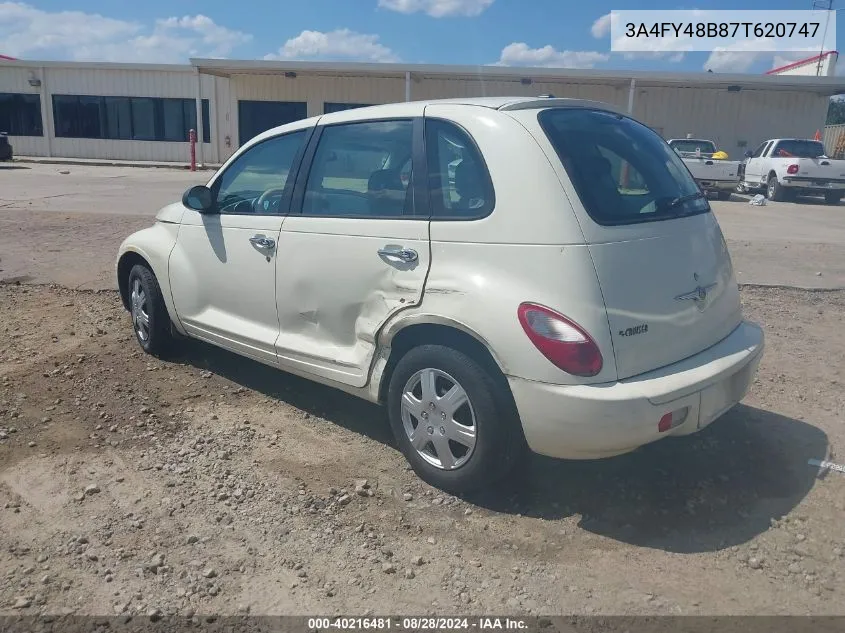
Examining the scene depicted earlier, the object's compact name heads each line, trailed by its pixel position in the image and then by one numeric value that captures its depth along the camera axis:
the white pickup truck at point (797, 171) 19.30
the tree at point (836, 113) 74.50
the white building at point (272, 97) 25.09
